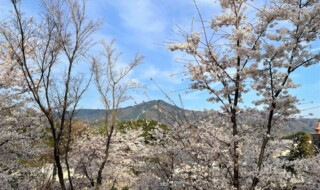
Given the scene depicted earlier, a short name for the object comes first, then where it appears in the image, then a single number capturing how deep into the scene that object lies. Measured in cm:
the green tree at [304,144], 1449
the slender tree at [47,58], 887
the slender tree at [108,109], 1446
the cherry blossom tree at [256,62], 538
